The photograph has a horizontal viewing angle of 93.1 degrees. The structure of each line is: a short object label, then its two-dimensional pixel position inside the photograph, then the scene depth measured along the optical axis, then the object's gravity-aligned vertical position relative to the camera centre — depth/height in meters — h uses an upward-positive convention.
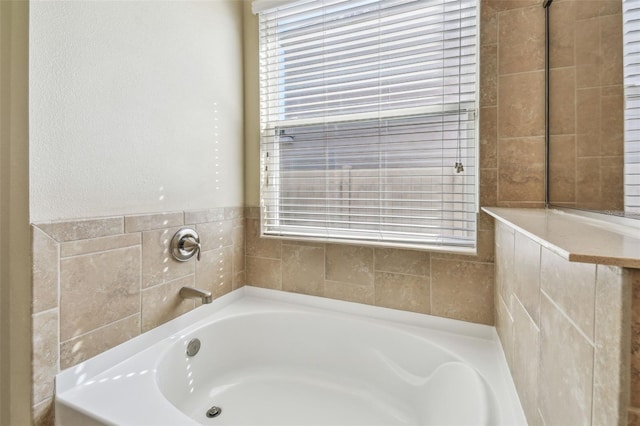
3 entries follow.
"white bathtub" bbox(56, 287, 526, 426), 0.98 -0.65
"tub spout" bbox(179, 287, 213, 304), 1.38 -0.39
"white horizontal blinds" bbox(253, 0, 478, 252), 1.43 +0.46
